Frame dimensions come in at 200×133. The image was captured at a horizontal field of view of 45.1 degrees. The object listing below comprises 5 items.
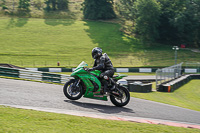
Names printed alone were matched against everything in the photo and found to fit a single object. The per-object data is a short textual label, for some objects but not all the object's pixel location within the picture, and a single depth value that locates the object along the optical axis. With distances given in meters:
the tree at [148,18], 55.41
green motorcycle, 8.98
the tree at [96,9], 73.94
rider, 9.09
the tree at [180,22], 55.50
